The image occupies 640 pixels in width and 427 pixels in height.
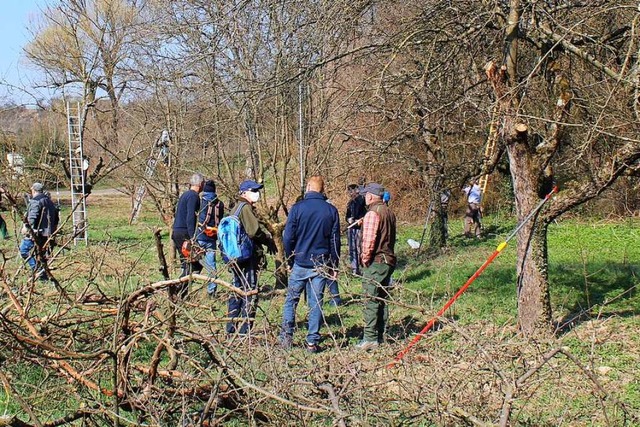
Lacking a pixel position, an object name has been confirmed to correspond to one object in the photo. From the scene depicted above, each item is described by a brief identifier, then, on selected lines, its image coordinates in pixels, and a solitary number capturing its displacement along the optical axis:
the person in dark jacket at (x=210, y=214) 9.73
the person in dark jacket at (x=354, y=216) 12.61
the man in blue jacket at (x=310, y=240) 7.49
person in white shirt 17.94
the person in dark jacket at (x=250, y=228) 7.84
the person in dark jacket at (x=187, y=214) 9.59
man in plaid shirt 7.54
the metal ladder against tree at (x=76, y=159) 18.25
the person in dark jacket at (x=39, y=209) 11.97
